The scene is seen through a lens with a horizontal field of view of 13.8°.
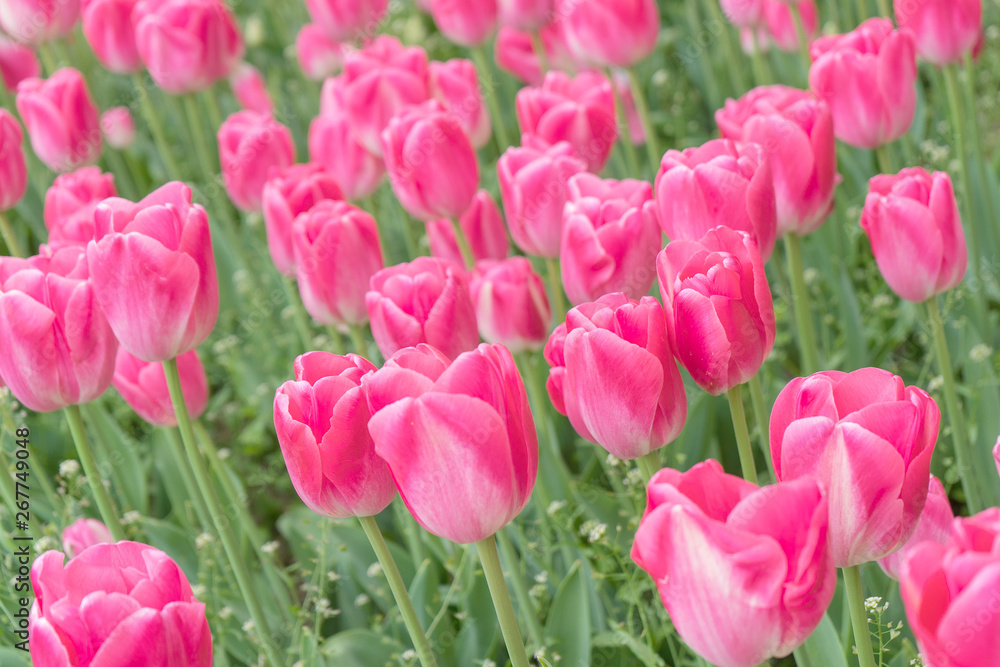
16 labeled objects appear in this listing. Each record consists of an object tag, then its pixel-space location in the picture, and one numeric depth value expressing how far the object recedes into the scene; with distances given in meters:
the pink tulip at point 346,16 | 2.48
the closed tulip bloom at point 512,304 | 1.62
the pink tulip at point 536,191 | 1.63
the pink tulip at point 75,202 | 1.66
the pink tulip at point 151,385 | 1.63
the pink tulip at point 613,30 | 1.90
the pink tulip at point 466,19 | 2.18
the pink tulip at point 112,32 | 2.36
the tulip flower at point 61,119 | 2.12
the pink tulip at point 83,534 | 1.60
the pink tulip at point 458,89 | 1.95
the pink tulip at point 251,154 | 1.94
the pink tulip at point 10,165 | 1.74
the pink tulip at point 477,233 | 1.73
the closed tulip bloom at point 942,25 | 1.70
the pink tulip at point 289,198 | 1.69
